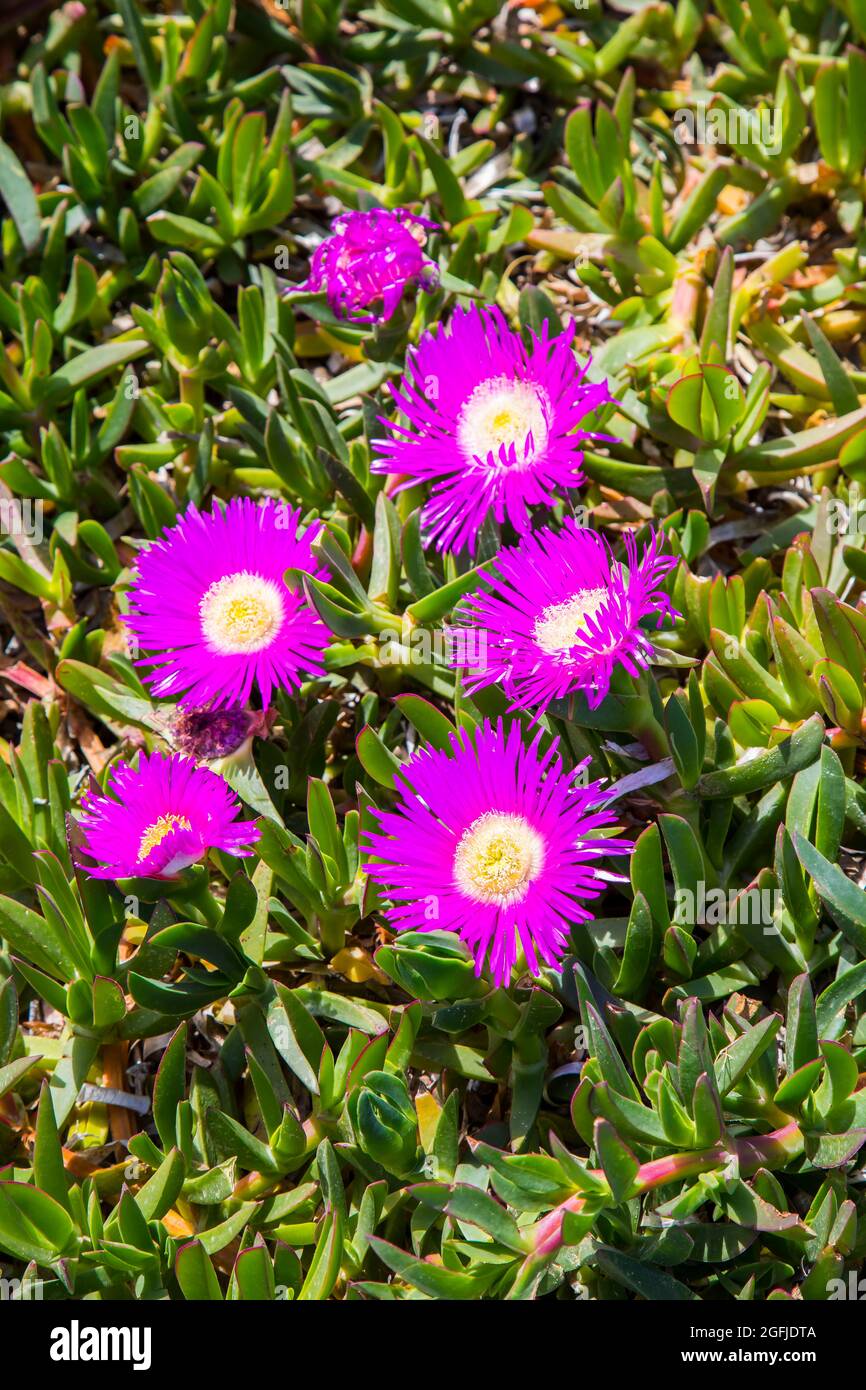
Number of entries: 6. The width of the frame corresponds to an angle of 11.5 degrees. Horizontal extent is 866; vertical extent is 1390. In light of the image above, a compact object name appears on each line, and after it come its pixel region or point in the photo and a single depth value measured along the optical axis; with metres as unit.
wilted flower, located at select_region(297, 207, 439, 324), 1.23
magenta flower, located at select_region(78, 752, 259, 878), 1.17
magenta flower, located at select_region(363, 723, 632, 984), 1.13
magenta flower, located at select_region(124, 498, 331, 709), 1.19
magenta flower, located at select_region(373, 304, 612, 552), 1.19
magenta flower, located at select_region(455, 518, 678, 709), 1.14
